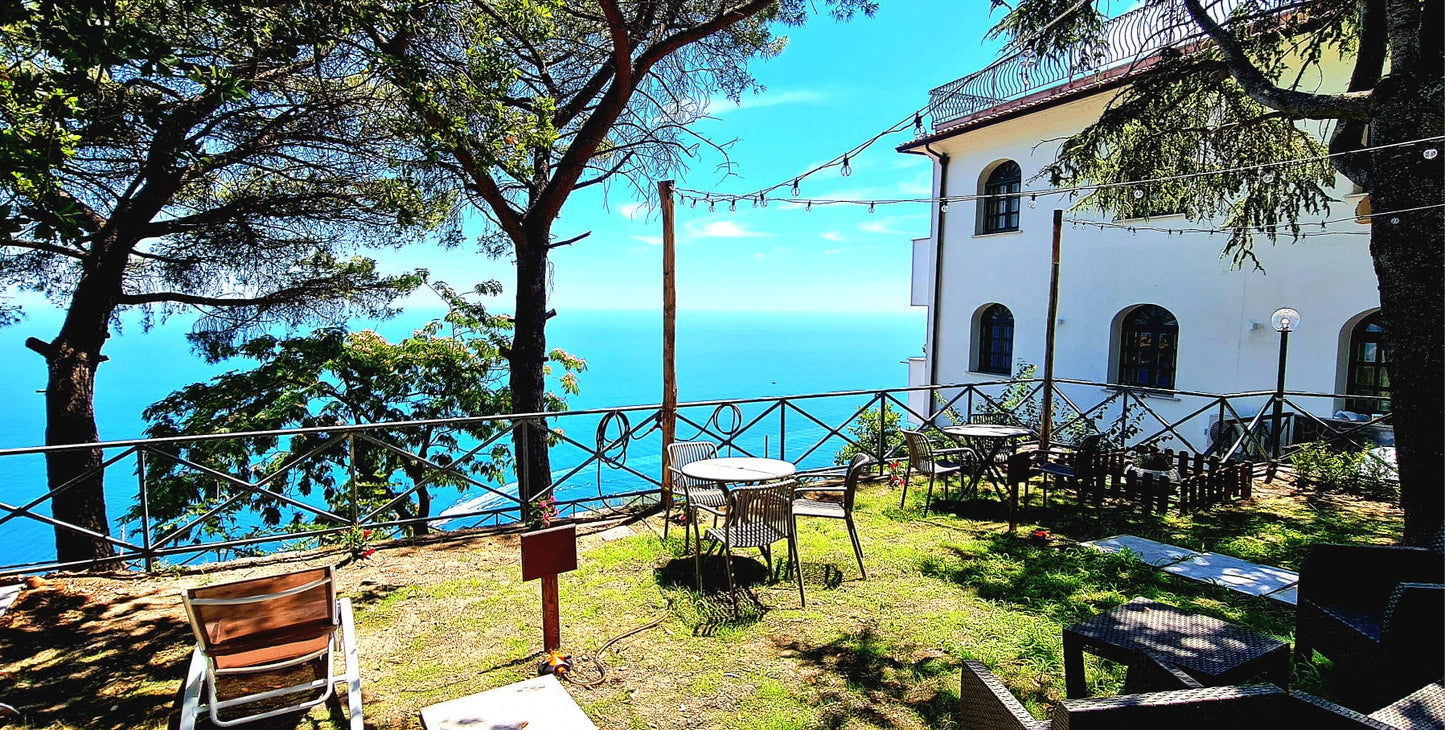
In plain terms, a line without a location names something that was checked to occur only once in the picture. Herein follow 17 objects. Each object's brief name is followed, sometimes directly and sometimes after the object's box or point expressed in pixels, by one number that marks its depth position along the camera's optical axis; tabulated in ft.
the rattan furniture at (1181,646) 8.04
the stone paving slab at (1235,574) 14.67
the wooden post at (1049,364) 23.55
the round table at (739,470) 16.04
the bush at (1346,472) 22.70
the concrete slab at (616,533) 18.85
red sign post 11.32
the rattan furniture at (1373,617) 7.82
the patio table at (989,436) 21.13
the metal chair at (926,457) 20.62
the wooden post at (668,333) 19.77
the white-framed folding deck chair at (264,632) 8.94
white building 31.04
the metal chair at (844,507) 15.15
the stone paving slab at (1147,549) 16.52
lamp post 27.68
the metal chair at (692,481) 16.81
